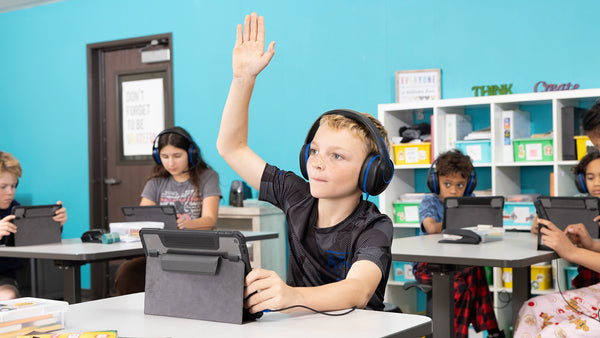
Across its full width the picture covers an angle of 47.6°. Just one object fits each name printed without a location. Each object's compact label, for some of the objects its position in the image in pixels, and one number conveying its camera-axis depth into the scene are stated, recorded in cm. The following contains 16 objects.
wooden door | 598
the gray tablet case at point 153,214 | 321
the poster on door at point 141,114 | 587
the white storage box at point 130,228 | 317
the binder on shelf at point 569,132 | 388
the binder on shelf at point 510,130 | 411
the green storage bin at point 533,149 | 398
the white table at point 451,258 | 238
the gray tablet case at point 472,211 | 308
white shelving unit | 394
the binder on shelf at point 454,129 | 427
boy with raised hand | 161
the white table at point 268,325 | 123
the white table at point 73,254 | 285
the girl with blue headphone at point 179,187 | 372
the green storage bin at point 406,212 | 439
